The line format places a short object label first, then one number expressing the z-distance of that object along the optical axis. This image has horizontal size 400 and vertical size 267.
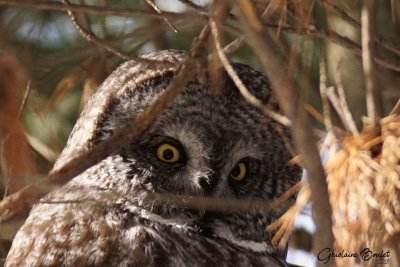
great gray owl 5.97
